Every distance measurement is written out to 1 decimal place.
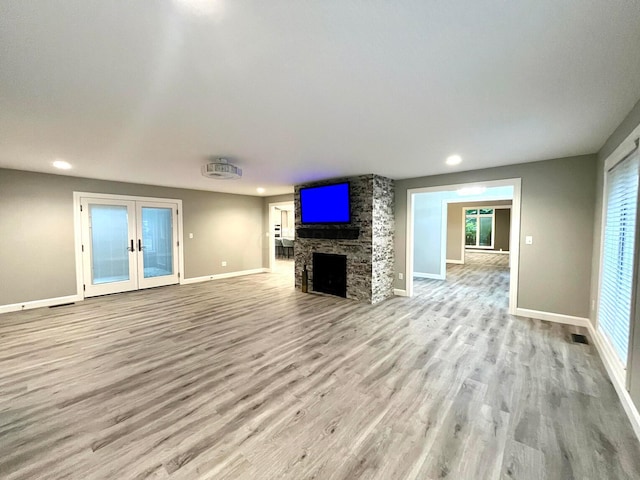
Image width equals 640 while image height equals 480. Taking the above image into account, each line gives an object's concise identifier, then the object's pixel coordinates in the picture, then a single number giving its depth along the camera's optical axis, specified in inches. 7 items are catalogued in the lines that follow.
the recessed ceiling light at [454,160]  157.7
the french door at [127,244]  224.5
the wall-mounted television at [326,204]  212.1
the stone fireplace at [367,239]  206.2
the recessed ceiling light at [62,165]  167.6
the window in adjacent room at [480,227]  537.3
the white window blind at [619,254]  96.6
